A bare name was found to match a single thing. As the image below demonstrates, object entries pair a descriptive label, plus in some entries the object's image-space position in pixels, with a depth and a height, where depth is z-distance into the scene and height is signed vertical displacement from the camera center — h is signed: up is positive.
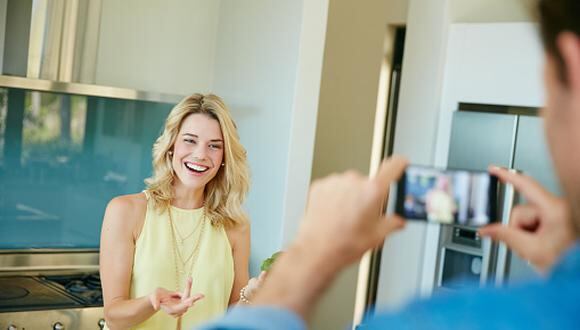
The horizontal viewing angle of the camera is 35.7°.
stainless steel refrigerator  4.27 -0.10
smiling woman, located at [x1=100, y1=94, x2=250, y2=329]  2.95 -0.42
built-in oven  4.35 -0.60
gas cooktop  3.71 -0.86
